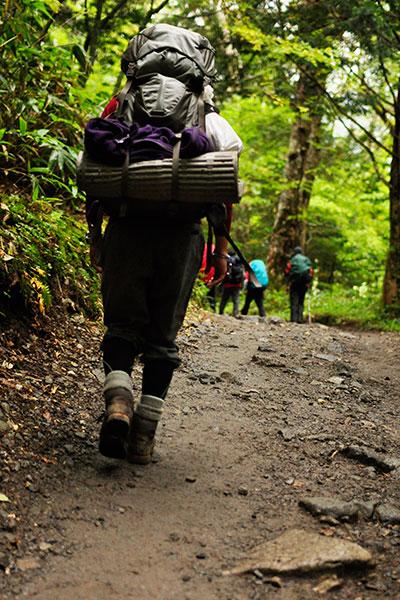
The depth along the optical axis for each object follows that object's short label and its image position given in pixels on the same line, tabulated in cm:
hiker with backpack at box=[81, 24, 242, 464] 285
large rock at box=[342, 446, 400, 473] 361
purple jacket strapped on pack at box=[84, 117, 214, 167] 272
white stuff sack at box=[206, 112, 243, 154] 294
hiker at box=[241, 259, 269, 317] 1416
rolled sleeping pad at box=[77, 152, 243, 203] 268
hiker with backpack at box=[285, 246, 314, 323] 1491
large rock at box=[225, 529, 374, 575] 230
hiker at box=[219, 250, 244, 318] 1403
